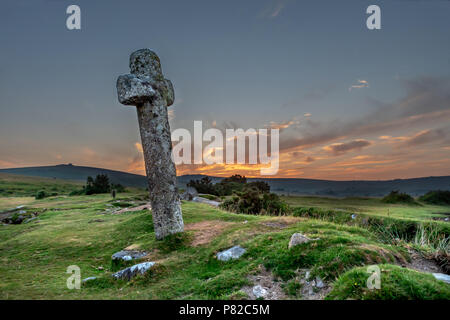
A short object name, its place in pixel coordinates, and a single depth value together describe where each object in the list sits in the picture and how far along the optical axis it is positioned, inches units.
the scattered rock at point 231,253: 267.0
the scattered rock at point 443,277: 174.2
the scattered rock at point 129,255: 315.6
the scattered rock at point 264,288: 185.5
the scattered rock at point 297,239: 239.9
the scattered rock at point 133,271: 262.5
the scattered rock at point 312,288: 174.8
